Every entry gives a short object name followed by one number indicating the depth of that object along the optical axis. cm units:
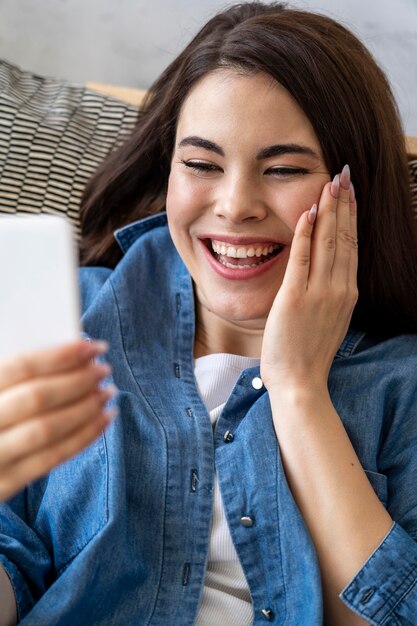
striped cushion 169
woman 120
